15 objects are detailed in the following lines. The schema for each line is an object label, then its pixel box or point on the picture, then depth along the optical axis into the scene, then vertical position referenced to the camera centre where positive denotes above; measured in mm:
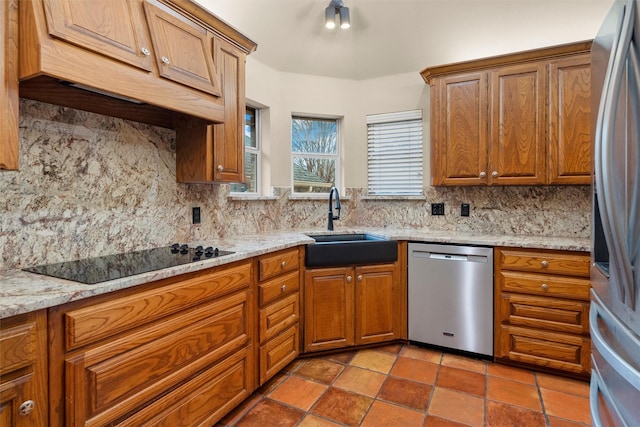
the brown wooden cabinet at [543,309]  2182 -665
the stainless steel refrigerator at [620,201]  876 +32
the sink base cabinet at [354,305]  2486 -723
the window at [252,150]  3117 +585
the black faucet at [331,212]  3064 +1
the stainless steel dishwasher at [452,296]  2441 -643
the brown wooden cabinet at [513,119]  2463 +741
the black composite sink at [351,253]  2459 -309
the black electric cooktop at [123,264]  1331 -242
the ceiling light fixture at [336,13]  2645 +1595
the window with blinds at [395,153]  3324 +606
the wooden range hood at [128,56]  1207 +677
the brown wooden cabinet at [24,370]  966 -482
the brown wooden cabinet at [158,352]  1129 -584
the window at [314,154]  3446 +613
